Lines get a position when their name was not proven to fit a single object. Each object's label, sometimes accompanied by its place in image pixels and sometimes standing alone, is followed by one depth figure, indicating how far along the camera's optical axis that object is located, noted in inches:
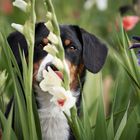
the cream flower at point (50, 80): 111.1
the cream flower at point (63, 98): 109.4
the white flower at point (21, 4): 112.5
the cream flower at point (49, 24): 112.2
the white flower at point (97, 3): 262.5
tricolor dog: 145.9
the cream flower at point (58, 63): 111.2
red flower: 188.7
